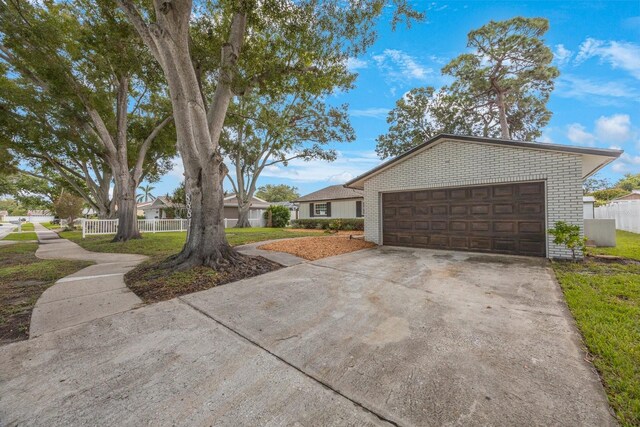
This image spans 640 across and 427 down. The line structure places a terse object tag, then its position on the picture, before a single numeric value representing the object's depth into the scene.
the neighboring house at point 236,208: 26.44
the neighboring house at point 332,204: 19.02
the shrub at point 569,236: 5.72
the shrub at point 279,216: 22.73
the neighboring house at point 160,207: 23.88
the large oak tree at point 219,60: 4.92
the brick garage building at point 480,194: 6.27
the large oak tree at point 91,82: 7.62
